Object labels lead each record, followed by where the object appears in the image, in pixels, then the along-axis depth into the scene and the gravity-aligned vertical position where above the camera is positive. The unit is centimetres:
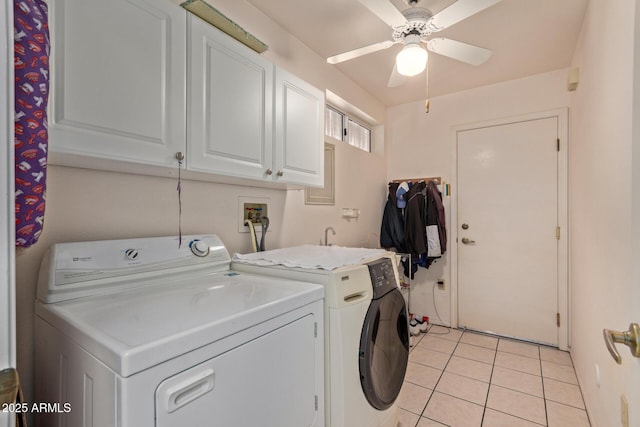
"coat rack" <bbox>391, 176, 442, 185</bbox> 332 +38
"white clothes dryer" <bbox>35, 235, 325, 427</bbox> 66 -34
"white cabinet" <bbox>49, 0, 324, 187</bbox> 89 +45
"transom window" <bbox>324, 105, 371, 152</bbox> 286 +89
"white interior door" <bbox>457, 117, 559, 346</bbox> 280 -16
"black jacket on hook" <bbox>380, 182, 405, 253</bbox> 329 -14
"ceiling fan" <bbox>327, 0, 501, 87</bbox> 144 +100
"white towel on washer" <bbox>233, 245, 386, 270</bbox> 138 -23
